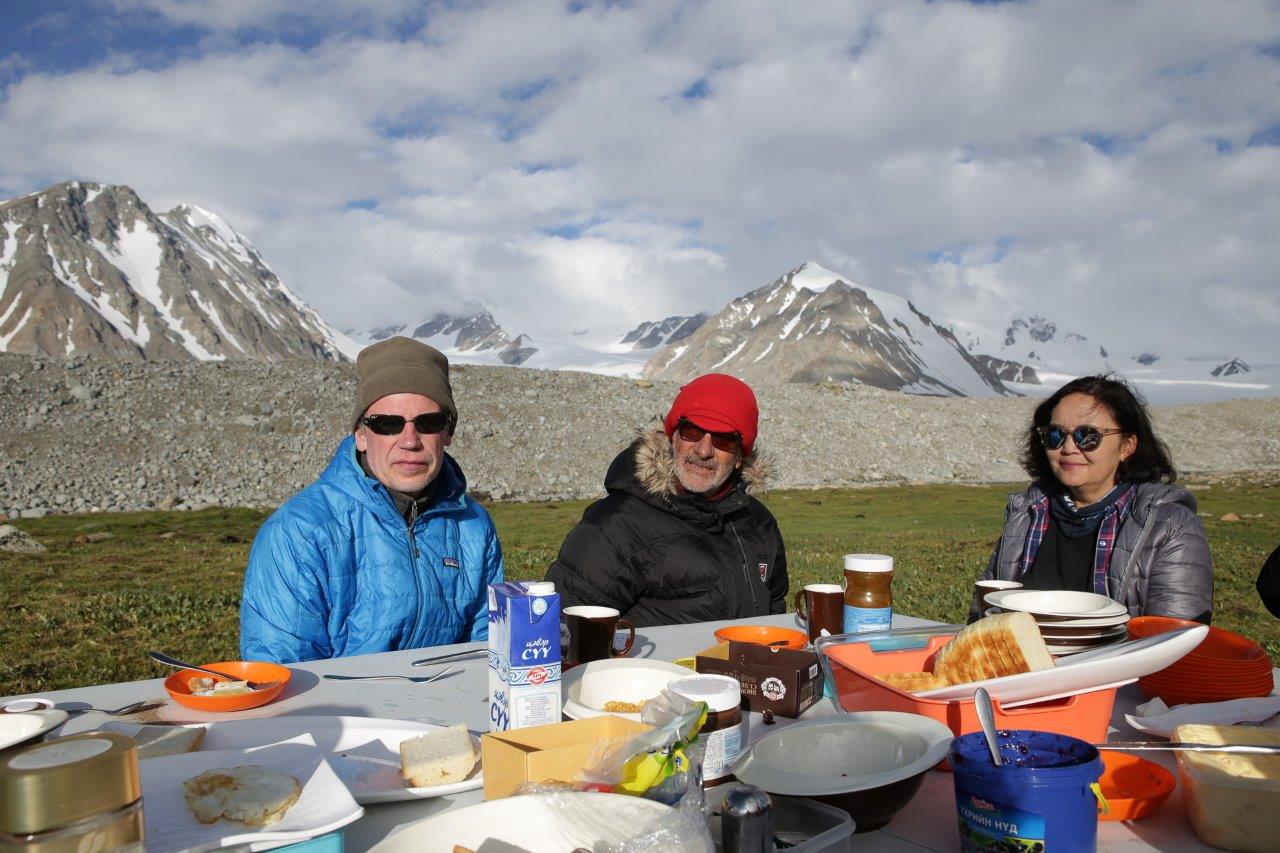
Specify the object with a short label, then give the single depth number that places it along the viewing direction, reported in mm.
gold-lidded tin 1139
